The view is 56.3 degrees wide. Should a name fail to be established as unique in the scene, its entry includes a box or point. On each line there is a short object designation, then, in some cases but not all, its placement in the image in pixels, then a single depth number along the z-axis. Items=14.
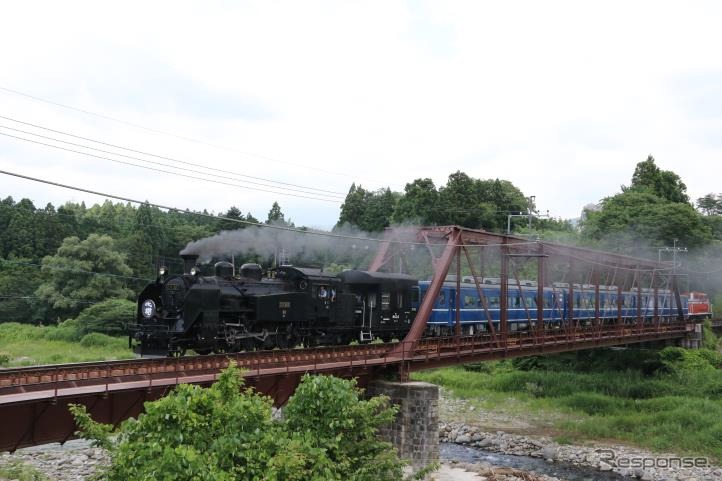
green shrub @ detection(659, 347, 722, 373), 45.03
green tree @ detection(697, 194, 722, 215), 94.53
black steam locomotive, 20.62
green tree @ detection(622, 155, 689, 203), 73.00
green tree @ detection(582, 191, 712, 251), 59.66
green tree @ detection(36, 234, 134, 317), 55.62
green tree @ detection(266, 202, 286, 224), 72.11
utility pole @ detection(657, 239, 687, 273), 51.53
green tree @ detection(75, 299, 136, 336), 53.19
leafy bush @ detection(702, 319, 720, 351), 52.41
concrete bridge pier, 22.25
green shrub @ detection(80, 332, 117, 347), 51.88
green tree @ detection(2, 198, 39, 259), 62.38
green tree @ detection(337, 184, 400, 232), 70.44
